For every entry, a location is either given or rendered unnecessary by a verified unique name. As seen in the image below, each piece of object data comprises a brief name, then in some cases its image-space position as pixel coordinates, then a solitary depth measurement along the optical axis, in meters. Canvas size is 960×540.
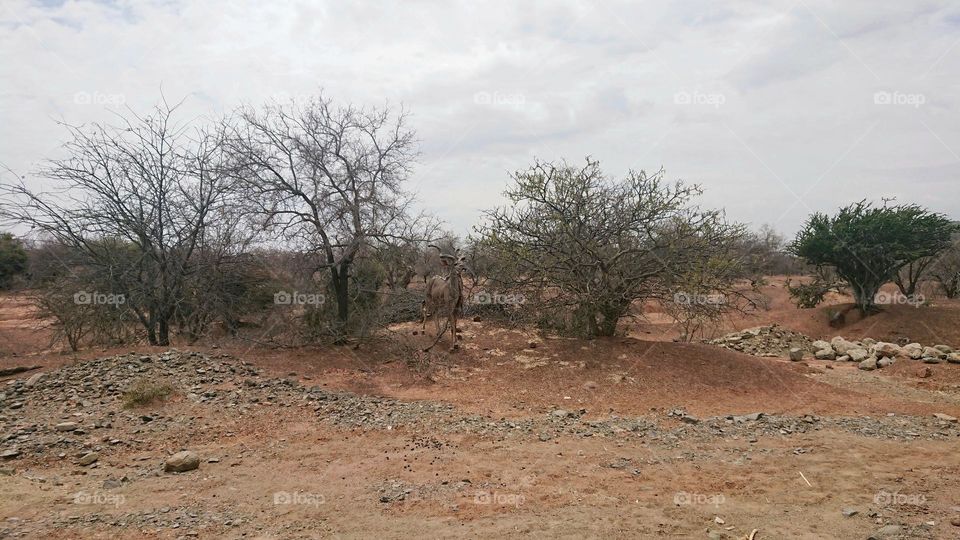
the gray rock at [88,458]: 6.13
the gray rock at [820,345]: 15.63
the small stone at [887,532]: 4.08
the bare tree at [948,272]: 23.38
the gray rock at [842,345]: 14.94
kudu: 11.58
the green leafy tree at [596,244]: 11.00
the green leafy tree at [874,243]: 19.02
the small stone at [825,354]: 14.60
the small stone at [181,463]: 5.84
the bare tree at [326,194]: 11.29
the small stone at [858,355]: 13.80
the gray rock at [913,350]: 13.46
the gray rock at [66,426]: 6.89
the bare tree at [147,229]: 11.65
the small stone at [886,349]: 13.78
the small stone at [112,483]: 5.44
